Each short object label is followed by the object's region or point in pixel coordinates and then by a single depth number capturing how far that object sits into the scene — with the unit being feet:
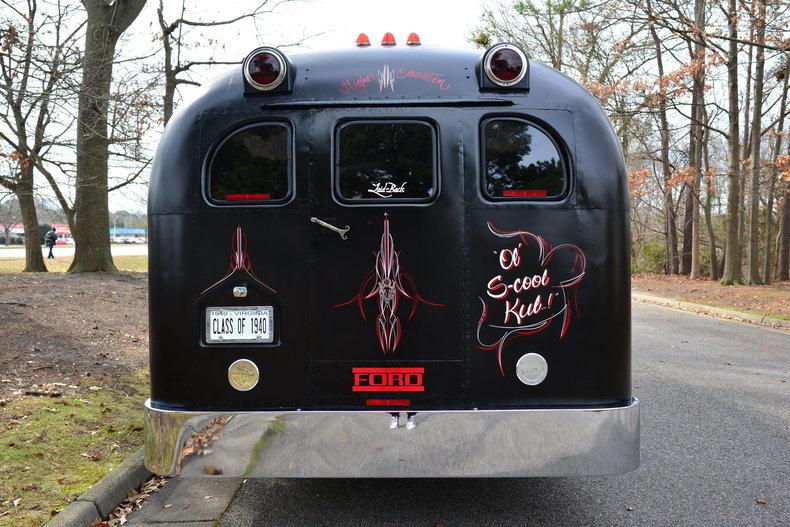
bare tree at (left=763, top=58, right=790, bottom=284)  84.94
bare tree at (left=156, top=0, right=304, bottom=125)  57.82
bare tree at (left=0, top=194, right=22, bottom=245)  162.61
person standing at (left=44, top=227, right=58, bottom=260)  120.06
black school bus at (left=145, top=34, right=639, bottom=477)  11.37
